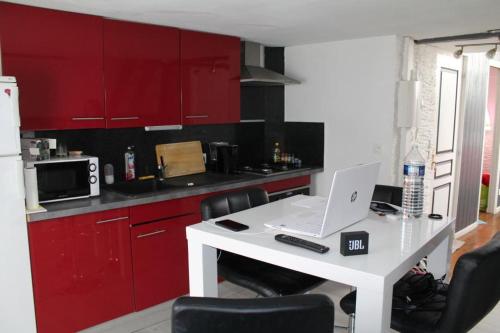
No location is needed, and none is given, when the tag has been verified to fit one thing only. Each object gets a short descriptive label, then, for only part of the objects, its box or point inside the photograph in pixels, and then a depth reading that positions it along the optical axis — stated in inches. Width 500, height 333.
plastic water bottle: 85.1
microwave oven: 102.3
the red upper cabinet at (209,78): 134.4
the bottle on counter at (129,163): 133.7
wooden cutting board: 143.9
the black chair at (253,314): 45.6
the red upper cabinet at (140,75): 115.7
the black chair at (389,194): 106.7
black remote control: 66.5
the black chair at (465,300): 62.7
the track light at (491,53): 144.5
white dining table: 58.8
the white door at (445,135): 172.2
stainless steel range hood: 150.6
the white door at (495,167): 231.9
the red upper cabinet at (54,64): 97.7
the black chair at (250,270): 81.4
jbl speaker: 64.7
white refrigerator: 89.4
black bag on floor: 73.1
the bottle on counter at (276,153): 176.2
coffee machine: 151.3
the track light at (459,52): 161.4
